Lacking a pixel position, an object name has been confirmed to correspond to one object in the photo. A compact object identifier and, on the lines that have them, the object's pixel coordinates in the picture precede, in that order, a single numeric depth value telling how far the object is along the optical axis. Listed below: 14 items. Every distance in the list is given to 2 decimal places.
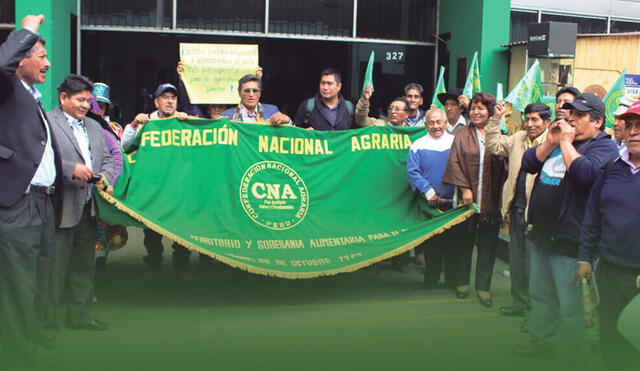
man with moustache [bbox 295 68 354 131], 6.85
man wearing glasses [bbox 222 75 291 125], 6.61
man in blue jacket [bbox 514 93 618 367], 4.24
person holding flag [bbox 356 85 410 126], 7.06
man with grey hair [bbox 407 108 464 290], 6.46
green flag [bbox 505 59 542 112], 6.61
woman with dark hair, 6.24
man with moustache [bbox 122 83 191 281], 6.52
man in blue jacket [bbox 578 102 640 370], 3.77
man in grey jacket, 5.05
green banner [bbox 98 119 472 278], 5.96
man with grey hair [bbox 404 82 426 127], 7.55
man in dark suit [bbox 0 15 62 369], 4.20
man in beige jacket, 5.80
